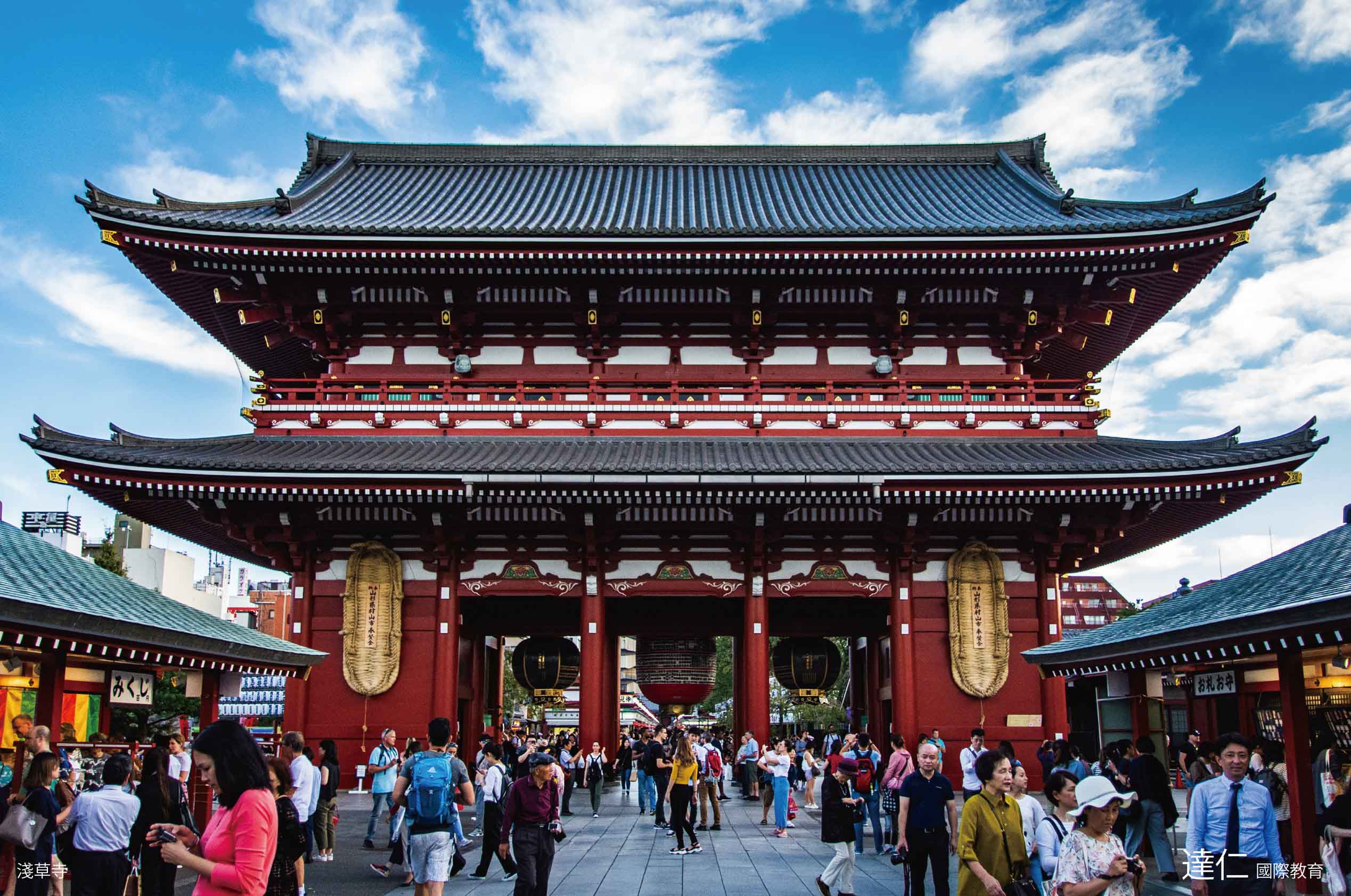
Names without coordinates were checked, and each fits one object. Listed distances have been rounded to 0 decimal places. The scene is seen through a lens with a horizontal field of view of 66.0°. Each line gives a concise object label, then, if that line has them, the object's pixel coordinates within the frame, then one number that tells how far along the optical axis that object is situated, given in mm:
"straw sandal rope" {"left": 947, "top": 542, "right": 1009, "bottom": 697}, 21344
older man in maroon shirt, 9945
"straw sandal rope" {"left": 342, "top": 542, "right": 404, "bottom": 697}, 21438
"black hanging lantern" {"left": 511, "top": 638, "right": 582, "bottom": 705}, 25094
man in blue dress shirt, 7988
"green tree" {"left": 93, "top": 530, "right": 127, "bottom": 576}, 42312
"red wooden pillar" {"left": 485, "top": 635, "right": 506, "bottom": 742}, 27922
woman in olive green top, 7531
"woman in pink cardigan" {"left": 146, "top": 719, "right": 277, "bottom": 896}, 5199
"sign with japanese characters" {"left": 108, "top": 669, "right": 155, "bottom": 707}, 14422
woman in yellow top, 15312
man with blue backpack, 9883
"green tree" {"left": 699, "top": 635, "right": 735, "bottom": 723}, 71062
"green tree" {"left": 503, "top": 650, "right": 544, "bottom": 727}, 81062
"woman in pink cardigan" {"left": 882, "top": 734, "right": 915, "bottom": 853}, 14234
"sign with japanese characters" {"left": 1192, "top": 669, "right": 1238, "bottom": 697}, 14305
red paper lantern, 27188
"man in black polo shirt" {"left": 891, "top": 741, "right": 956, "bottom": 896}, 10117
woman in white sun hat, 6461
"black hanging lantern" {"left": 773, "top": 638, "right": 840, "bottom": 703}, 24891
